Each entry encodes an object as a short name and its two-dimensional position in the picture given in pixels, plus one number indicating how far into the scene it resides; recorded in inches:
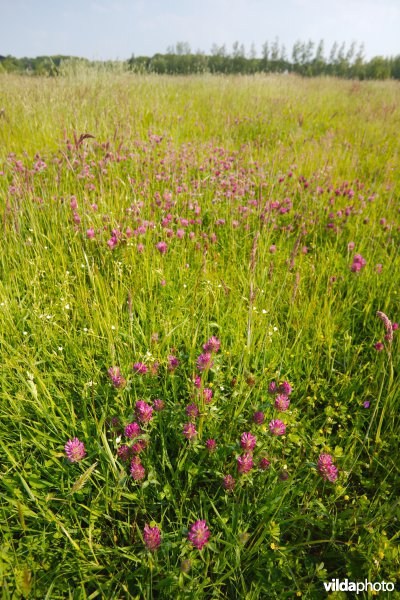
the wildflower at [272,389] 52.8
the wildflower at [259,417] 50.3
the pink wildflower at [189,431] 47.0
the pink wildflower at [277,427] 47.4
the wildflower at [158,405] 52.0
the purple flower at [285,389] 50.5
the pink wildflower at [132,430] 47.8
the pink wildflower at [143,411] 47.4
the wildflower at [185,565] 38.0
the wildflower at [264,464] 47.4
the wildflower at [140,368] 55.3
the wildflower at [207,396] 51.0
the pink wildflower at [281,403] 50.1
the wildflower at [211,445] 48.3
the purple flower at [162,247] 86.4
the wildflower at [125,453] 46.8
